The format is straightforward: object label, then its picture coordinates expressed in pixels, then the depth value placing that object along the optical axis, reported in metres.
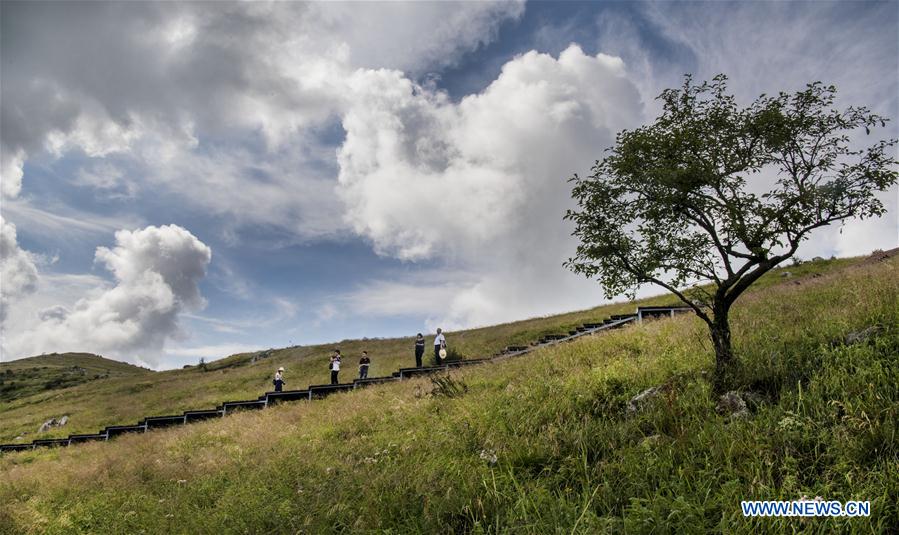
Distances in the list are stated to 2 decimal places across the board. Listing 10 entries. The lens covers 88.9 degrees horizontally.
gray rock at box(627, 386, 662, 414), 7.37
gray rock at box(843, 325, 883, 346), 7.59
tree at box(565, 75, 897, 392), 8.19
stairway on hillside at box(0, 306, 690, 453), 18.75
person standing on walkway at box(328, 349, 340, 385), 24.75
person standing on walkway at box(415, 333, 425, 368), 24.28
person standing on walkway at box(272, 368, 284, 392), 24.98
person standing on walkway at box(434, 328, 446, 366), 24.55
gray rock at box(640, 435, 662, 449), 6.02
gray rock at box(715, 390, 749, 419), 6.54
